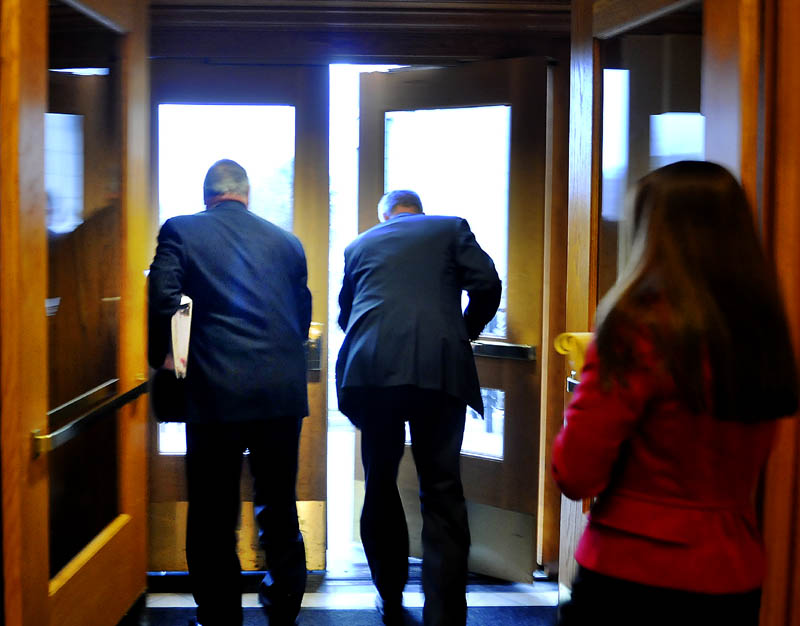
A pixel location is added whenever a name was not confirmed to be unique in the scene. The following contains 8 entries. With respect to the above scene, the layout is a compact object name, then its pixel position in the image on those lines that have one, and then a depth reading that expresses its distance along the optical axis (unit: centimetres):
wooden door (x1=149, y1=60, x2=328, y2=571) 337
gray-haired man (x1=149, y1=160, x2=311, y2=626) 268
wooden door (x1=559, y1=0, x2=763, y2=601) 248
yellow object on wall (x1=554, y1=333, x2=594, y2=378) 199
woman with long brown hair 133
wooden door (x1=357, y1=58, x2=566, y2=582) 335
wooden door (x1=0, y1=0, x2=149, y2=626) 195
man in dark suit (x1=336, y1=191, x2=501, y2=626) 281
